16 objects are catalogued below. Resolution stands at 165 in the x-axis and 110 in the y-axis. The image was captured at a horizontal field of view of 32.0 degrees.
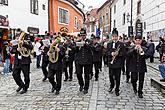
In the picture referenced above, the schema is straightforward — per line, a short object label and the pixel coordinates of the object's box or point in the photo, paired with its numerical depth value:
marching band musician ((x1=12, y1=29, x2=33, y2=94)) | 8.38
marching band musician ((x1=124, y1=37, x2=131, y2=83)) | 10.42
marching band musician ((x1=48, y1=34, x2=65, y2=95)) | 8.26
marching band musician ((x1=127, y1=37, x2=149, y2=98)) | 7.85
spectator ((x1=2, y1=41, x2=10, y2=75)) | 12.79
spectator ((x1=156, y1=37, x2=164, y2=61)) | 16.44
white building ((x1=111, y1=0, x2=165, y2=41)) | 18.37
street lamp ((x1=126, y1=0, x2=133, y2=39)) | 24.05
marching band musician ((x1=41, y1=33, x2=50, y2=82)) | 10.14
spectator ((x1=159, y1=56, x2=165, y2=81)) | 9.03
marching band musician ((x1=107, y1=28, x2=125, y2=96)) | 8.19
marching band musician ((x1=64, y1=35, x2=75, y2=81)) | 10.24
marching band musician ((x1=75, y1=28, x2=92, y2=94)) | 8.34
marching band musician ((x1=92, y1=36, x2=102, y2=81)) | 11.09
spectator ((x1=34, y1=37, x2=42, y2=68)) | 15.48
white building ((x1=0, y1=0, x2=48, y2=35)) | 19.14
